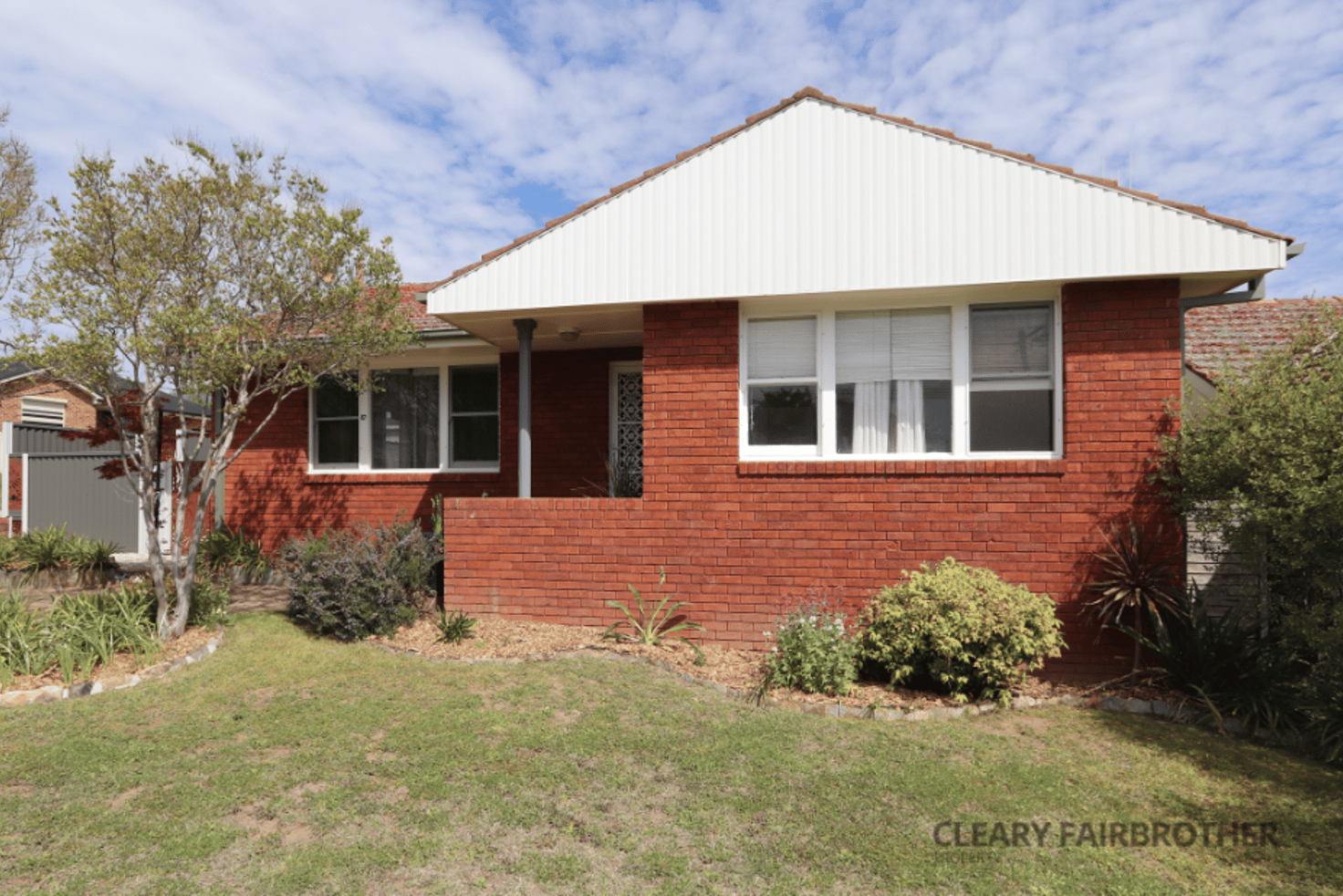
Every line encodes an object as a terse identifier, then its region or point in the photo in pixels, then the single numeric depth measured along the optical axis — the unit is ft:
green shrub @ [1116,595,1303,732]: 18.21
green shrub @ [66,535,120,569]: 34.27
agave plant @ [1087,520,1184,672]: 20.75
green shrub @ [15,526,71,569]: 34.04
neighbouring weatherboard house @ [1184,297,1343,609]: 21.09
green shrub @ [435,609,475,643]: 23.79
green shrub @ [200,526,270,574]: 35.86
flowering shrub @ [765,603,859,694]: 19.99
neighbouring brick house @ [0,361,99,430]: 75.10
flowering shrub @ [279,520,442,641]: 24.53
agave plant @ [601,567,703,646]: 23.90
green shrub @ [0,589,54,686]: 20.53
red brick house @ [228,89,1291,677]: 22.08
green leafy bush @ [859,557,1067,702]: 19.07
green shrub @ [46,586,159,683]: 21.03
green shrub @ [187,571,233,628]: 25.52
